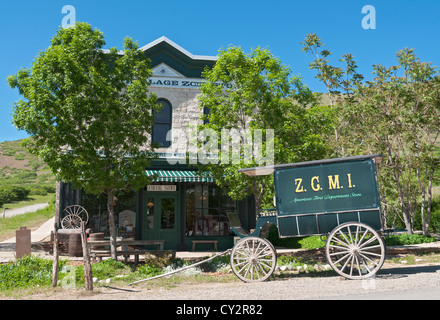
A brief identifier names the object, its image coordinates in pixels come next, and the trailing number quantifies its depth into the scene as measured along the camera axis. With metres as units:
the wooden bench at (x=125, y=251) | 11.39
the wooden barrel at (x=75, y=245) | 13.62
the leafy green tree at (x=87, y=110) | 10.62
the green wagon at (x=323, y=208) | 8.43
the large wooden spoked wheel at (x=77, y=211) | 15.58
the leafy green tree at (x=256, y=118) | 12.79
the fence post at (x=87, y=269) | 8.05
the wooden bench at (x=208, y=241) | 15.90
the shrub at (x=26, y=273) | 8.95
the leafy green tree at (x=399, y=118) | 15.20
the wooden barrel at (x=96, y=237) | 13.56
